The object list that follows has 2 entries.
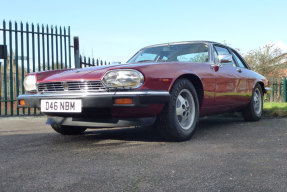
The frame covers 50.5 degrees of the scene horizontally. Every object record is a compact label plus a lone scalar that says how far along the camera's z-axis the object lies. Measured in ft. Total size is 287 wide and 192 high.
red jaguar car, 9.71
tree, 47.39
